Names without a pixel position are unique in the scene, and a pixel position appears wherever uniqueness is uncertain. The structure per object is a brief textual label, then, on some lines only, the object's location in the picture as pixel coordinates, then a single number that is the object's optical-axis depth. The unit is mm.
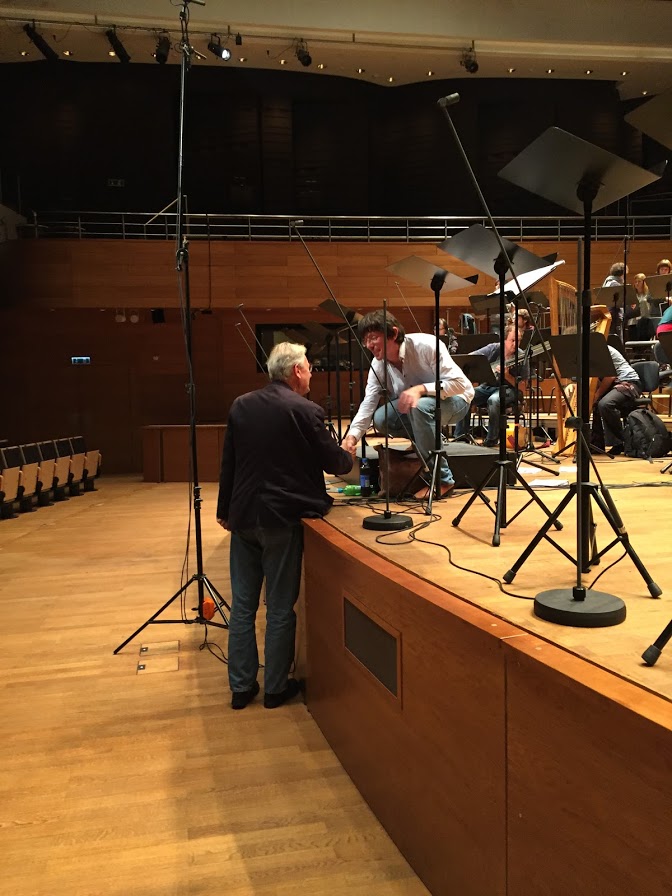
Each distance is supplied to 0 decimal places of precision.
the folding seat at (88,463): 9484
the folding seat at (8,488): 7250
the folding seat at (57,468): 8414
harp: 5625
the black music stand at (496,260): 2492
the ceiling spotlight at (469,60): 11383
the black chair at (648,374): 6289
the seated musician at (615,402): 5672
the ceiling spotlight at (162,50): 10391
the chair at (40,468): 7938
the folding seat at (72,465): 8938
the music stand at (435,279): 3031
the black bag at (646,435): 5387
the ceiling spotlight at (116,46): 10477
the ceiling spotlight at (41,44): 10305
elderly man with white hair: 2812
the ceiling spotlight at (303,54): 11109
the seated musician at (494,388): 5742
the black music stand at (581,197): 1582
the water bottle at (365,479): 3650
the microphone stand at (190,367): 3316
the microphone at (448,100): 1852
